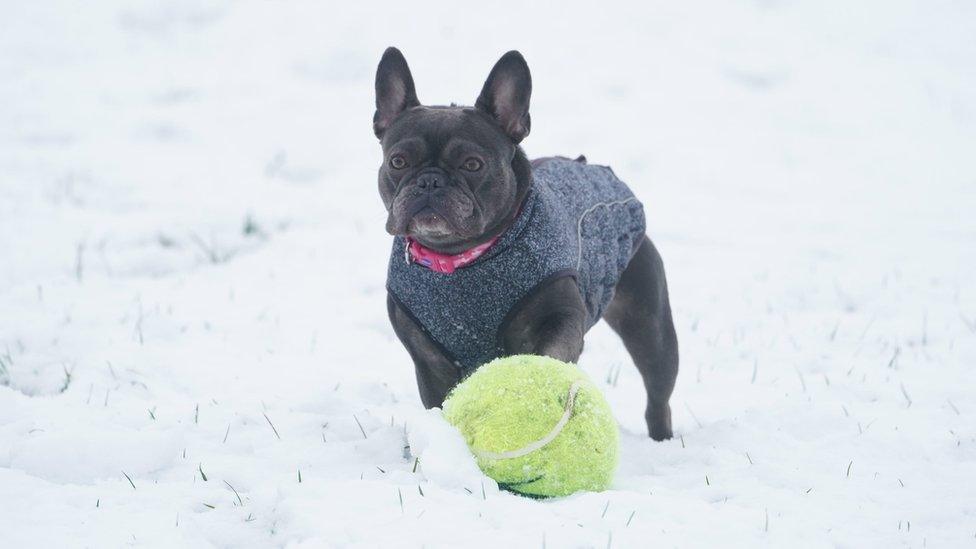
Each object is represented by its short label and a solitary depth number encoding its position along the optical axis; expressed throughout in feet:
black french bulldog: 20.35
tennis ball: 15.92
